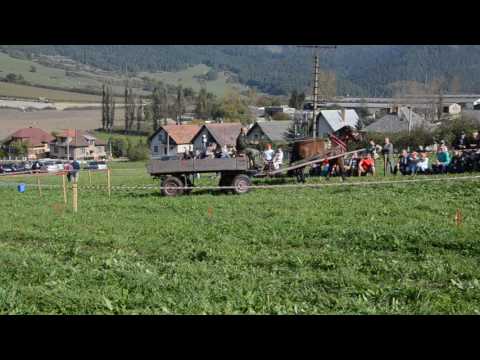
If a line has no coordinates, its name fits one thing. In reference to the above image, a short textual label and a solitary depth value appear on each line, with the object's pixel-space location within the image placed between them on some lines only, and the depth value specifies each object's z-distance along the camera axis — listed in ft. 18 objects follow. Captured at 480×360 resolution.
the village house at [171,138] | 213.05
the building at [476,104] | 204.79
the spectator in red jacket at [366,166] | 62.85
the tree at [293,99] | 285.35
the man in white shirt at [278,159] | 61.49
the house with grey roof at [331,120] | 198.59
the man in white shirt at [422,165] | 60.54
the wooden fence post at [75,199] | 45.61
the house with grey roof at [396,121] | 169.68
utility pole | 116.37
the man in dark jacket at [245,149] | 57.88
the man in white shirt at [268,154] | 62.62
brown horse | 61.93
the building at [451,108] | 199.31
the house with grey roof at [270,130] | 202.19
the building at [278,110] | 276.82
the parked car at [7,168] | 133.84
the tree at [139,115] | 267.31
